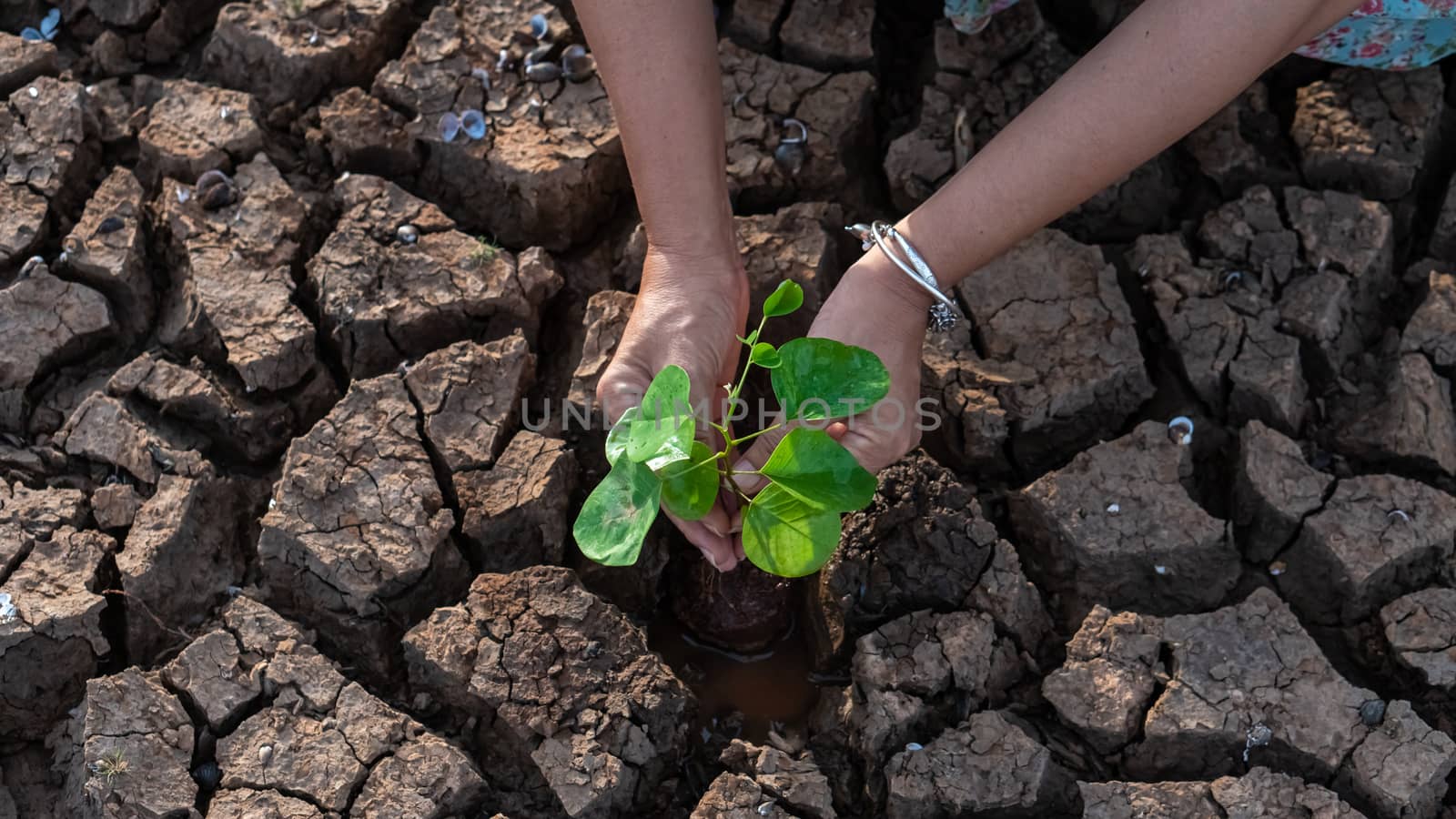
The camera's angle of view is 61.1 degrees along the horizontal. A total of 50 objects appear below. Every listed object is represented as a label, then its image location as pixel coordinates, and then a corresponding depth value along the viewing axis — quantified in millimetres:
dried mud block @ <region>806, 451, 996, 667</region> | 1997
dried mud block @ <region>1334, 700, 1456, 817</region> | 1827
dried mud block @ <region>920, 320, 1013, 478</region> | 2125
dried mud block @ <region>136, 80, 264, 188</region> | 2357
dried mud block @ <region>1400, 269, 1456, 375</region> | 2172
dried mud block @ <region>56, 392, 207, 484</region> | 2074
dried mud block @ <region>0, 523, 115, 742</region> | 1909
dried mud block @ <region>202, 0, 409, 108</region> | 2459
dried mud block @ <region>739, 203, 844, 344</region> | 2193
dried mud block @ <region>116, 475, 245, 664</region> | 1973
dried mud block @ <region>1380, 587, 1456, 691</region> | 1920
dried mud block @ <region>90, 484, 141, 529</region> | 2027
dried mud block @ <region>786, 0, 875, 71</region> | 2461
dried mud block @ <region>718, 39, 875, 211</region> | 2350
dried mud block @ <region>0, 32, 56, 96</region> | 2428
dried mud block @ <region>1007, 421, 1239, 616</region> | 2025
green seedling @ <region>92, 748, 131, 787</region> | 1819
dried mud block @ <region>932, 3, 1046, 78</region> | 2447
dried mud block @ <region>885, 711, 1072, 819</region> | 1845
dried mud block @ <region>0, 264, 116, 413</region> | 2156
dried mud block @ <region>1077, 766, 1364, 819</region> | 1828
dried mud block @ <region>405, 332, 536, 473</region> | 2090
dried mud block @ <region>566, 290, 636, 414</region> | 2139
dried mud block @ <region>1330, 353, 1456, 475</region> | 2094
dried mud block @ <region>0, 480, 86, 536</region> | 2008
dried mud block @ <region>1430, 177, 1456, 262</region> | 2299
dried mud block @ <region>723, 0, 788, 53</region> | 2498
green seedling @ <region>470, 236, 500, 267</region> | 2275
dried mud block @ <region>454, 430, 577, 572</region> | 2033
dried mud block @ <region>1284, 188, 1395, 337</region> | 2236
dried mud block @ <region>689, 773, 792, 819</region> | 1839
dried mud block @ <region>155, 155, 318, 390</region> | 2174
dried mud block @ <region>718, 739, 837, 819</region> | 1850
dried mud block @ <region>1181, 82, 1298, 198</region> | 2354
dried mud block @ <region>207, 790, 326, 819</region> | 1809
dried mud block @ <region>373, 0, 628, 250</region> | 2334
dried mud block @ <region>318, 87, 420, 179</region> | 2389
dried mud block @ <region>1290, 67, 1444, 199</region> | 2328
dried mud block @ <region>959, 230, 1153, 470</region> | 2152
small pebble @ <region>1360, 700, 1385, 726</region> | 1881
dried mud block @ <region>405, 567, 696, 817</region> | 1860
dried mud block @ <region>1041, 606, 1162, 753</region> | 1903
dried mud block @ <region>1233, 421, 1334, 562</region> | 2043
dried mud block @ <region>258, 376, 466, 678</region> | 1985
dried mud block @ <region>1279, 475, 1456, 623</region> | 1999
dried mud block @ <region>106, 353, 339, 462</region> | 2135
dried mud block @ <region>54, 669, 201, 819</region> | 1810
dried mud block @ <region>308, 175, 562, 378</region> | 2211
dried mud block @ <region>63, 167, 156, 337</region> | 2219
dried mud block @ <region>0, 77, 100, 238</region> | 2273
